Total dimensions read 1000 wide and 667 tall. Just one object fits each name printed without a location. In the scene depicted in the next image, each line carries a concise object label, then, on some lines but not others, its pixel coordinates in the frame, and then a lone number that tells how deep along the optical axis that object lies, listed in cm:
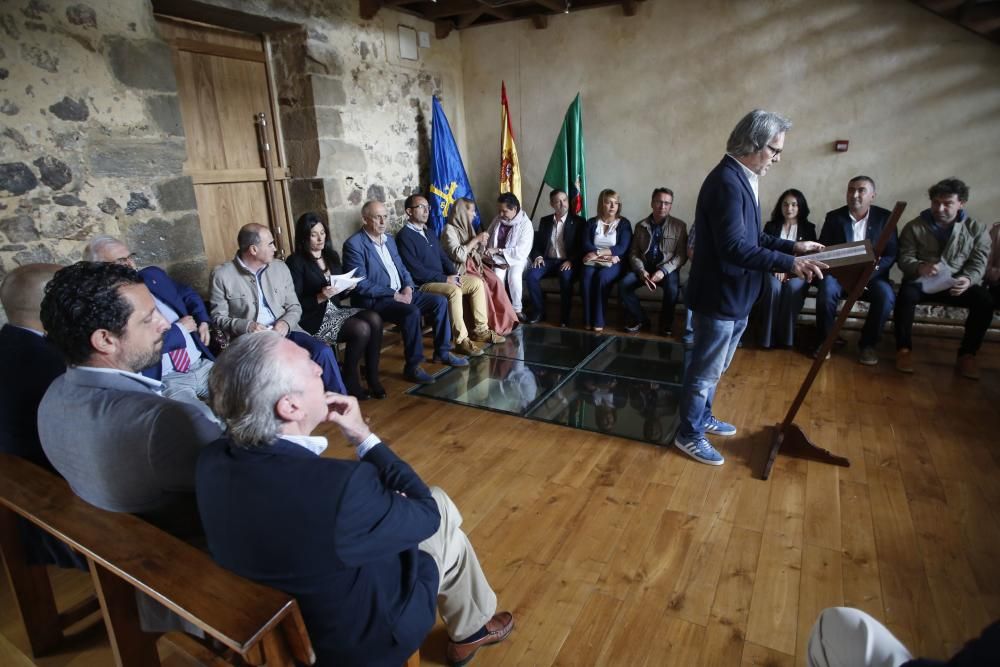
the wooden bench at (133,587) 101
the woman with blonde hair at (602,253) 458
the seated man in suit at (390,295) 368
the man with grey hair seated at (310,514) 101
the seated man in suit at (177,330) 251
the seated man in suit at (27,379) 156
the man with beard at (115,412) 126
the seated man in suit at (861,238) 373
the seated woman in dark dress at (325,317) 341
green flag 502
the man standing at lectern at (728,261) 218
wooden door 361
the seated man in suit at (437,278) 410
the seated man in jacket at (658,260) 448
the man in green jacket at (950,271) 351
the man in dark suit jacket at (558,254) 479
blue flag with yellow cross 501
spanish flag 524
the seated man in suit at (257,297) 296
